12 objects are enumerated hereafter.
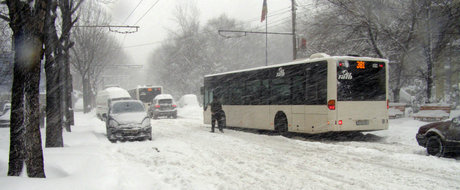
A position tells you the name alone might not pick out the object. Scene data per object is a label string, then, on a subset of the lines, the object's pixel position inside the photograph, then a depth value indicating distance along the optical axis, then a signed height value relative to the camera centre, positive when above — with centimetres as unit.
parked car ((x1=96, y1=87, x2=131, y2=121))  3237 +47
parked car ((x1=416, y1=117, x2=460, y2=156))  910 -87
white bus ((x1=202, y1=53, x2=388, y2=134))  1301 +24
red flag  2648 +611
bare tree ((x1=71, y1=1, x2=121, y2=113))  2966 +619
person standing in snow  1738 -39
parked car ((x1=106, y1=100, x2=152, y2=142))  1436 -83
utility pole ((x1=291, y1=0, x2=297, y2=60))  2271 +478
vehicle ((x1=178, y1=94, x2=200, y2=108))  4598 +14
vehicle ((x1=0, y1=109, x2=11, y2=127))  2330 -102
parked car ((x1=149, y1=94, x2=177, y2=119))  3184 -38
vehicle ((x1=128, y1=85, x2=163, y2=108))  4066 +97
